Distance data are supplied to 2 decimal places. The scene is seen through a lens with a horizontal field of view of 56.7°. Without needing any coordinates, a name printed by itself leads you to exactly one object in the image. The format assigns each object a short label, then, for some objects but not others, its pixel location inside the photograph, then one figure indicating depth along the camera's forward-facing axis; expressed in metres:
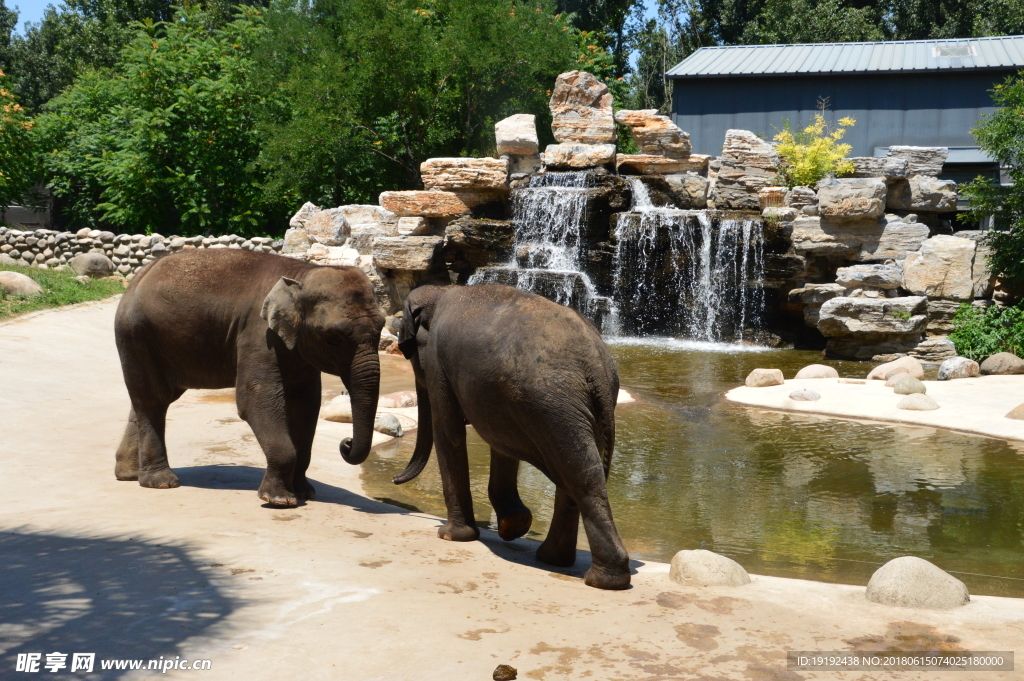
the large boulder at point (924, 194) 18.88
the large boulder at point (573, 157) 20.58
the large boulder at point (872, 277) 17.42
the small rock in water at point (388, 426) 10.26
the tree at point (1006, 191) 16.64
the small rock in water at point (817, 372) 14.34
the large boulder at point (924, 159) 19.45
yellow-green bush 19.80
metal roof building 27.00
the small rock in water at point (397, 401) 11.73
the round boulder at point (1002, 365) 14.28
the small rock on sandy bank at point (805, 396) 12.45
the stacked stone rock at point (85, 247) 20.20
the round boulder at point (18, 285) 15.28
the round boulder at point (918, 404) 11.70
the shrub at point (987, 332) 15.52
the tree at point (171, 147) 22.80
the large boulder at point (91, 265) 19.36
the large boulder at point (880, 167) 18.88
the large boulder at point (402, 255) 18.47
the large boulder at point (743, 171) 20.30
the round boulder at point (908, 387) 12.44
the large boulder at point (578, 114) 21.44
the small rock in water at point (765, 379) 13.53
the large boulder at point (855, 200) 17.98
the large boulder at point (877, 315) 16.59
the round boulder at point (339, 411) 10.55
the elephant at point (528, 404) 5.12
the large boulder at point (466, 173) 19.70
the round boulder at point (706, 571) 5.20
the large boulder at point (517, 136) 20.77
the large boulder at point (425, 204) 19.58
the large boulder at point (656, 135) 20.86
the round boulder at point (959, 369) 14.22
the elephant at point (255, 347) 6.18
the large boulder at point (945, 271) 17.09
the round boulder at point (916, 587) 4.88
